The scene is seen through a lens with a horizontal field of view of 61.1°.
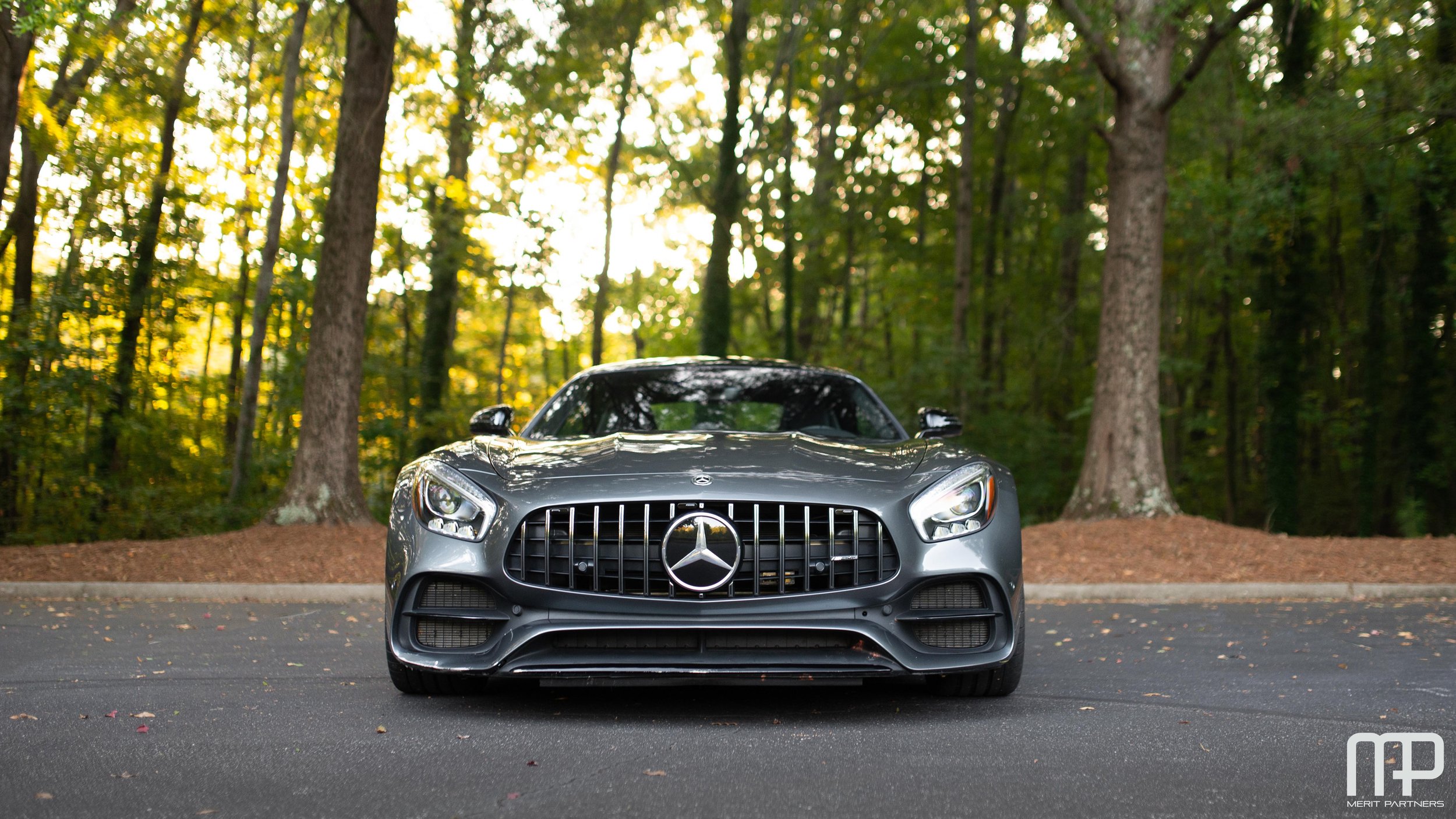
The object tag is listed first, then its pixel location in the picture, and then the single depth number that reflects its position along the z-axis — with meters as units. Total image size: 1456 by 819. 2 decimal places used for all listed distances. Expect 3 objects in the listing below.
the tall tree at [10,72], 11.28
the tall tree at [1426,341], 21.58
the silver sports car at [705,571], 4.13
